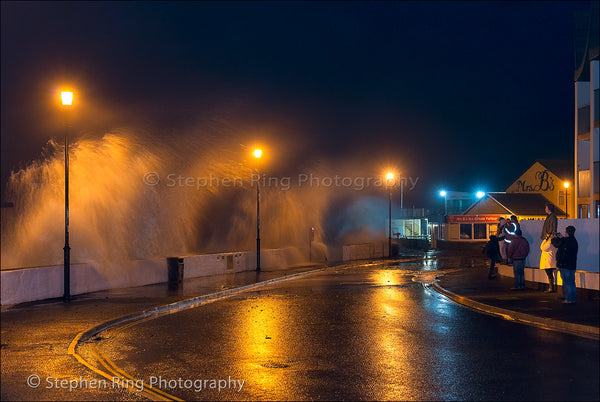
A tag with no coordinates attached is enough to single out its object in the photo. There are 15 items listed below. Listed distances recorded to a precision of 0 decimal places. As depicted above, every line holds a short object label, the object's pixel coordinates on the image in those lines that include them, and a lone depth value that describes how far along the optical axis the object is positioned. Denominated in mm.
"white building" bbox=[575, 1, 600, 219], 26922
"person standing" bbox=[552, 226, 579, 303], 14055
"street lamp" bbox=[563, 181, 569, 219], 59094
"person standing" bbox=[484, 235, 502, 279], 21875
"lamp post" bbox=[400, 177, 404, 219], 91306
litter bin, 22116
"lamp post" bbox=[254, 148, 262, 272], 26925
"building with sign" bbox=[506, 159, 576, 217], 68312
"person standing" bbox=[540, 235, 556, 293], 16688
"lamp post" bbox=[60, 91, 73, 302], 16217
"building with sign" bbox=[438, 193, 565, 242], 66562
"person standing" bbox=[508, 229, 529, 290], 17750
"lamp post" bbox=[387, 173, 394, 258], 42588
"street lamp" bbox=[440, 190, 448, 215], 80688
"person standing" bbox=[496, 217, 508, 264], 22325
